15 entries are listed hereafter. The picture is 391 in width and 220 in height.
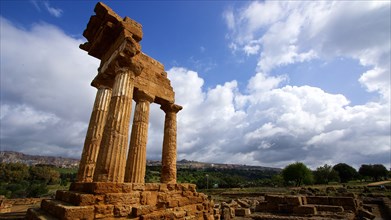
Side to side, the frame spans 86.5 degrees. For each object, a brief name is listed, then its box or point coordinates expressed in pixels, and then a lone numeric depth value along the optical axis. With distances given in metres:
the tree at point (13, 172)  66.62
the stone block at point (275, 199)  19.05
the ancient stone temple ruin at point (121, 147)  6.30
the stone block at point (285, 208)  17.80
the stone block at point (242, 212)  16.90
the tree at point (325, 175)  79.44
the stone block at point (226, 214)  14.98
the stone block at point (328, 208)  17.11
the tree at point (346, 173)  81.97
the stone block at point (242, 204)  22.01
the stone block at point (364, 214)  15.13
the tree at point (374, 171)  77.00
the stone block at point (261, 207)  19.78
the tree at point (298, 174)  71.78
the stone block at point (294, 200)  17.80
